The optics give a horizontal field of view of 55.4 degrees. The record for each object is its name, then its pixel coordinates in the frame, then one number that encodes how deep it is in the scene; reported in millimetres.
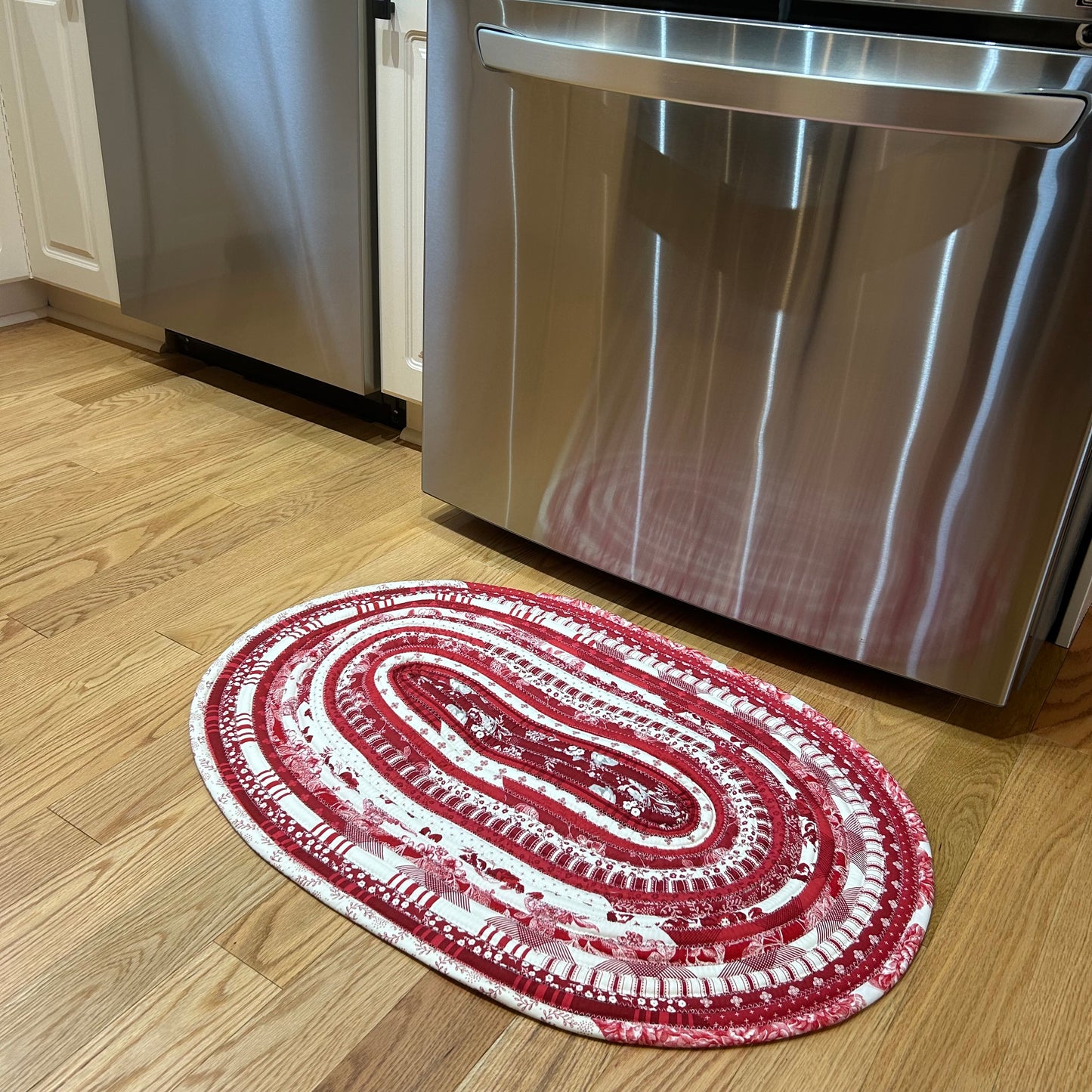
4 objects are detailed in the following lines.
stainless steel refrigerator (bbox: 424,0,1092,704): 995
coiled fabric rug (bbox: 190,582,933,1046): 901
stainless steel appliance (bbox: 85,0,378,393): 1539
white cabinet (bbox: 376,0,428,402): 1473
